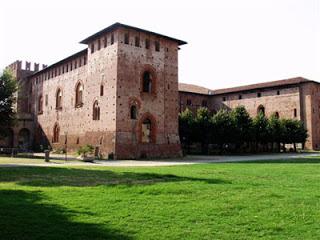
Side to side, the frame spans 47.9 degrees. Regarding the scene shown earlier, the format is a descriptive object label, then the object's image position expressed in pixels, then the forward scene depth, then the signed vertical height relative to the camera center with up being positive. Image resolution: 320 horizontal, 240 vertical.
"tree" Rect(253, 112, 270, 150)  44.03 +2.57
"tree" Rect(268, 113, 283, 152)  45.77 +2.57
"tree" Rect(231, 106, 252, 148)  40.81 +2.82
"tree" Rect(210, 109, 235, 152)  39.97 +2.41
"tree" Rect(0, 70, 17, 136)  25.24 +3.59
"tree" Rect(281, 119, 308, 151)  47.72 +2.39
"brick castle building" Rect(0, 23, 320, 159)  30.92 +5.21
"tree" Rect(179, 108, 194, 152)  40.44 +2.68
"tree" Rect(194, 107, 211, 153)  40.16 +2.66
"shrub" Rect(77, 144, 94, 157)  31.62 -0.02
